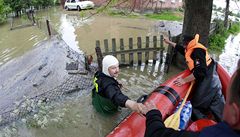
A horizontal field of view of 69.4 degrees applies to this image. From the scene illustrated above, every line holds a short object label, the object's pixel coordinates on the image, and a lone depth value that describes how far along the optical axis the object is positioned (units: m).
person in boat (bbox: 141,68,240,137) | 0.92
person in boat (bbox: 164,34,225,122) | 3.07
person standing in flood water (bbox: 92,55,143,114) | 2.62
